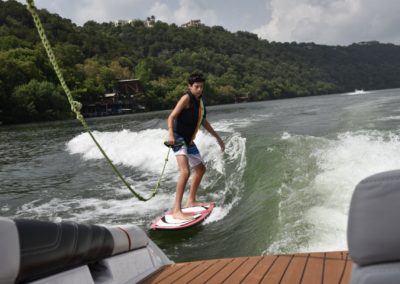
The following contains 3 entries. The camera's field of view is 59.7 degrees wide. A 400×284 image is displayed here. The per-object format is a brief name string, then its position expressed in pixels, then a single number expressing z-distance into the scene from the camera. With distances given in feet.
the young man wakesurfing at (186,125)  17.38
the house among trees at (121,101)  250.57
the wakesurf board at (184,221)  17.39
